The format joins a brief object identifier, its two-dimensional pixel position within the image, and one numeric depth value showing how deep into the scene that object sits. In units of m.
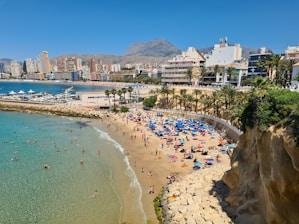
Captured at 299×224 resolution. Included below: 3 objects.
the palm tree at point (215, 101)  48.09
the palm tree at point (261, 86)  15.30
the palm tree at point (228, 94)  44.66
